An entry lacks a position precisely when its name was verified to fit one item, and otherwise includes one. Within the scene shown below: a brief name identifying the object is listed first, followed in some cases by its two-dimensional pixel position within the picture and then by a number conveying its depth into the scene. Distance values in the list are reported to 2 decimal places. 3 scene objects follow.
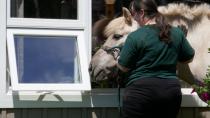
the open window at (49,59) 8.50
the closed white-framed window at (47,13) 8.69
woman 7.22
